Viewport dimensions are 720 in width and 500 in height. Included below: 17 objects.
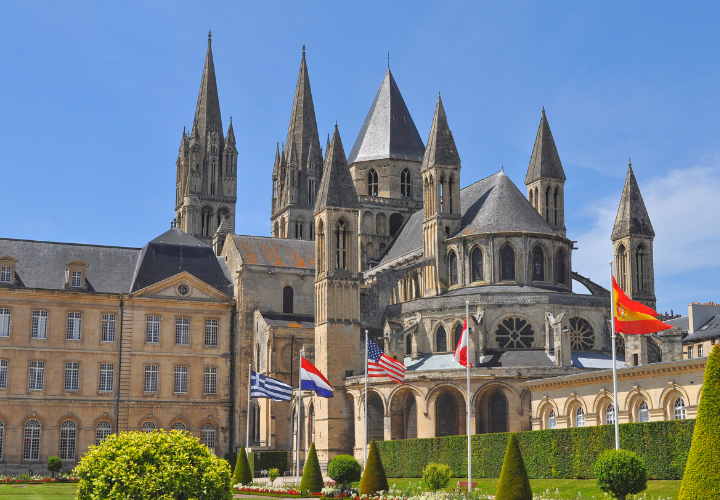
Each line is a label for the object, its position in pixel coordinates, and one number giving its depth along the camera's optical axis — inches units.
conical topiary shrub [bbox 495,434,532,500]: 1221.1
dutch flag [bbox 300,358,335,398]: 1991.9
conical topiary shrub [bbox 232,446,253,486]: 1850.4
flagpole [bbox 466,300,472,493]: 1615.9
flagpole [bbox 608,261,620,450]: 1403.8
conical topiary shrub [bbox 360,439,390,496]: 1507.1
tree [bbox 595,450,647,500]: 1182.9
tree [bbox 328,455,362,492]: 1635.1
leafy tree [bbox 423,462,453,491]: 1556.3
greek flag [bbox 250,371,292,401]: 2112.5
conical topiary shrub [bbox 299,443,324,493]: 1624.0
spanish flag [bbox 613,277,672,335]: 1475.1
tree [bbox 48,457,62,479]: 2285.9
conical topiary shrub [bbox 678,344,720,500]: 833.9
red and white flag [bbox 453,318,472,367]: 1683.3
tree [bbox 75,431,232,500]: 916.0
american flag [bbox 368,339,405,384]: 1964.8
